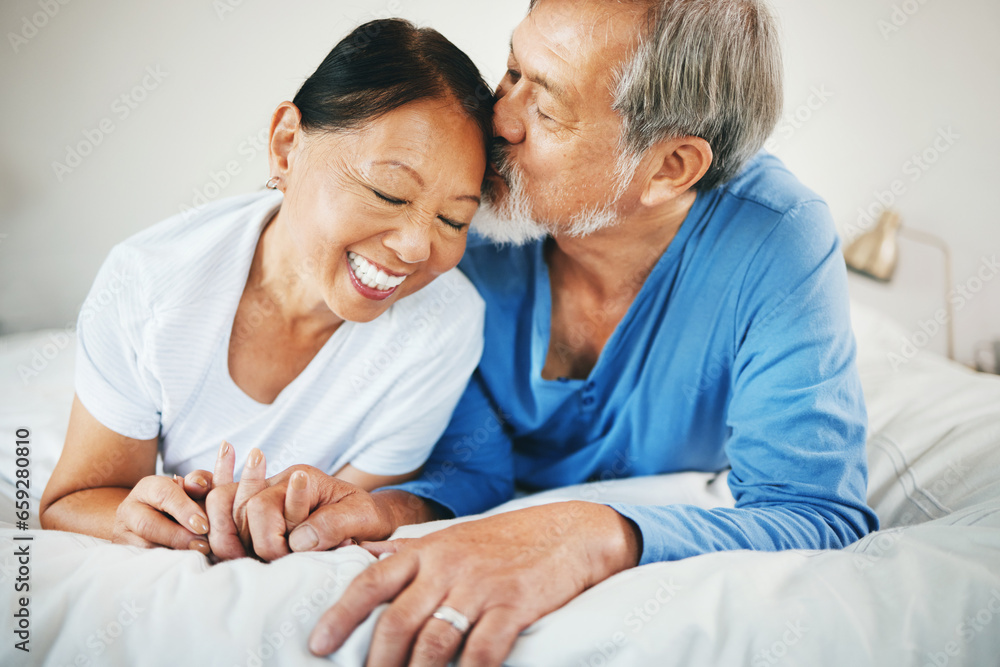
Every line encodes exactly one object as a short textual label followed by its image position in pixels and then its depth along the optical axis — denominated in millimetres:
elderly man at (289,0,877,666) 1016
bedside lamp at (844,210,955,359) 2408
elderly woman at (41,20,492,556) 1014
